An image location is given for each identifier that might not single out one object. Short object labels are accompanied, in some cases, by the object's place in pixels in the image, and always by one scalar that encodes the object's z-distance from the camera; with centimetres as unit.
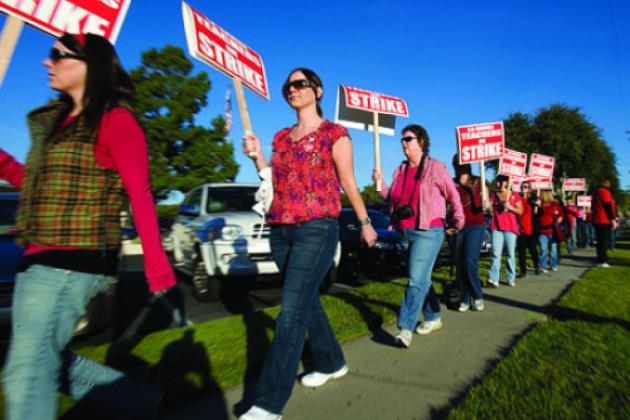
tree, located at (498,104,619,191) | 3838
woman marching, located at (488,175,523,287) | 743
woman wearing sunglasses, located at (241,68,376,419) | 243
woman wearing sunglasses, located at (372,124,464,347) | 390
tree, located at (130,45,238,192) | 3023
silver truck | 647
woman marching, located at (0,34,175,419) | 163
